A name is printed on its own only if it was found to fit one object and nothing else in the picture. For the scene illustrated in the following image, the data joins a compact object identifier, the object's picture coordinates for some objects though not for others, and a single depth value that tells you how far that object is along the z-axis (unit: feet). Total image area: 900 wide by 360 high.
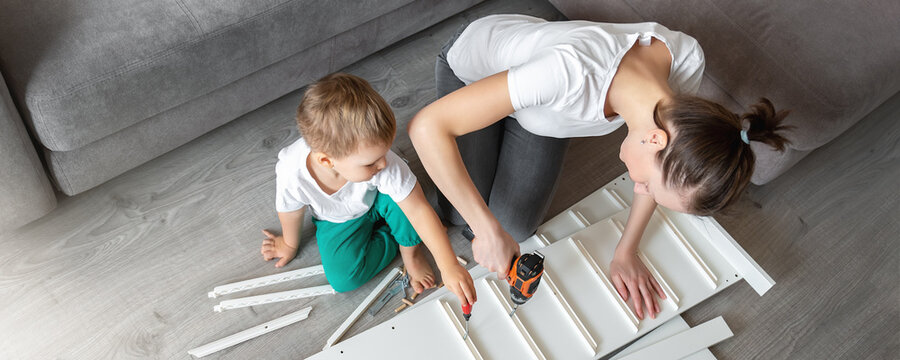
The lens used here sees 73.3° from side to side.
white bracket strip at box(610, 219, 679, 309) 4.50
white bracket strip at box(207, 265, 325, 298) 4.63
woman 2.99
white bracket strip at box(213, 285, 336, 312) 4.57
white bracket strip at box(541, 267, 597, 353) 4.15
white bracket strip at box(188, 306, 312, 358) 4.34
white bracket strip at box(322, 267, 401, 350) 4.50
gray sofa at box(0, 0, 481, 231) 3.95
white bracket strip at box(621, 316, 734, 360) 4.44
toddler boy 3.37
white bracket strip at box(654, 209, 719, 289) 4.65
